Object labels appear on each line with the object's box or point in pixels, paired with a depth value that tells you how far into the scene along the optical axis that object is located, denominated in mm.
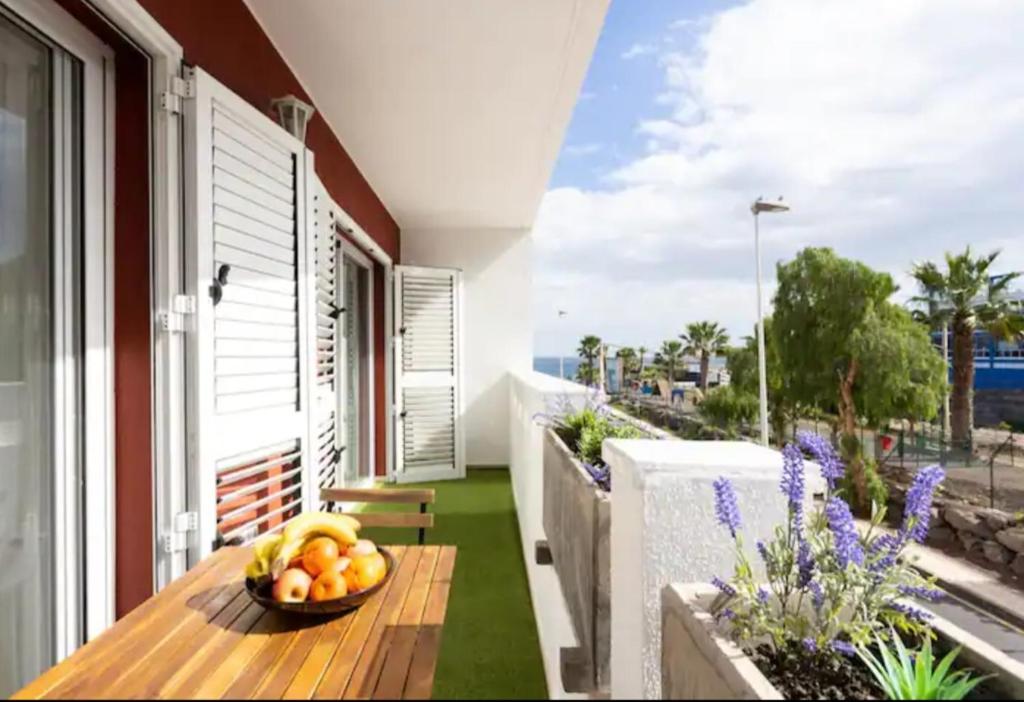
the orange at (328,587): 1018
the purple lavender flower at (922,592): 768
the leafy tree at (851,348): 18219
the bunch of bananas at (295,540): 1104
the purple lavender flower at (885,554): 769
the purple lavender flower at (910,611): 753
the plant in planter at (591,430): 1652
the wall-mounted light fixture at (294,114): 2373
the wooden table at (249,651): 821
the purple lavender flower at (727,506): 806
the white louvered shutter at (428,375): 5410
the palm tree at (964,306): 16812
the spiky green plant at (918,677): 625
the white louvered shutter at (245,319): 1690
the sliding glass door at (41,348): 1377
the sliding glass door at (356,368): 4688
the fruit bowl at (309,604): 996
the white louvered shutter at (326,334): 3094
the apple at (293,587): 1011
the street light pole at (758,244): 9808
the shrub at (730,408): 22303
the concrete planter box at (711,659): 604
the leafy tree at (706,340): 32562
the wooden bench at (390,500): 1859
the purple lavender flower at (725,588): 766
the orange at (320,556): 1073
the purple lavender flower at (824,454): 844
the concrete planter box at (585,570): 1276
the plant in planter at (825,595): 719
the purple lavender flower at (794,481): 811
